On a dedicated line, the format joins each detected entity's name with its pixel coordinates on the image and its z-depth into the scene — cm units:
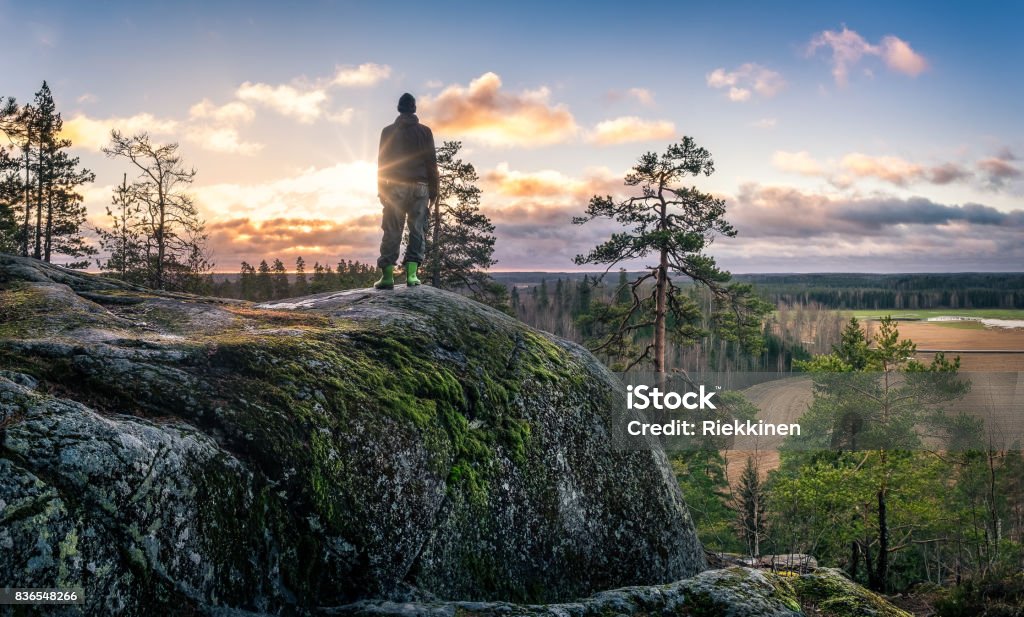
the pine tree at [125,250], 3216
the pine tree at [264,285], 6769
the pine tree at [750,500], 3125
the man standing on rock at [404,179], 901
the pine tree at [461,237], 2770
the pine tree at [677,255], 1908
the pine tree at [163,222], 3036
